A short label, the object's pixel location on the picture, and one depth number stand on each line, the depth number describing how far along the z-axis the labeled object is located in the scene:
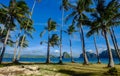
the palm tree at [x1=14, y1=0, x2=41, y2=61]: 16.96
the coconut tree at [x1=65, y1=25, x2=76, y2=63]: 23.60
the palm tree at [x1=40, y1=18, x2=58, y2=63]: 19.69
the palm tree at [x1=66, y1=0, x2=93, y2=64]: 14.55
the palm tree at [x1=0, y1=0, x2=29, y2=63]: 14.77
